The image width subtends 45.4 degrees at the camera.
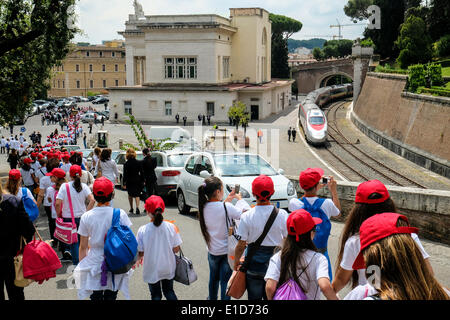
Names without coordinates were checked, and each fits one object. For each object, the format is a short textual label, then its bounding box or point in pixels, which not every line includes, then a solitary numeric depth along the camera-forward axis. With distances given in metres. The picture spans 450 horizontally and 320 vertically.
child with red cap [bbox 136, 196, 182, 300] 6.16
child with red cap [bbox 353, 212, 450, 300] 2.87
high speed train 40.50
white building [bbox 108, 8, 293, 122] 56.53
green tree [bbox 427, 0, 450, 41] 58.69
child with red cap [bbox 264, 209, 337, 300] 4.33
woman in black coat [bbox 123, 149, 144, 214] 13.28
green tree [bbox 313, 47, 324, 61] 128.62
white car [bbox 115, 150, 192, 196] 15.62
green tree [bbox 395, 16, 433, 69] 49.72
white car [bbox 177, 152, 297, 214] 11.55
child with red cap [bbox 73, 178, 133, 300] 5.95
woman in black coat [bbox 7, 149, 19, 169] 21.86
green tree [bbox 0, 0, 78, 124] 17.28
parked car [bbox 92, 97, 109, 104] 89.44
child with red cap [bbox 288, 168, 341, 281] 6.20
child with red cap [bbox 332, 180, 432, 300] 4.64
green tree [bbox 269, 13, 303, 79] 94.38
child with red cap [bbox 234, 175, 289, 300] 5.74
